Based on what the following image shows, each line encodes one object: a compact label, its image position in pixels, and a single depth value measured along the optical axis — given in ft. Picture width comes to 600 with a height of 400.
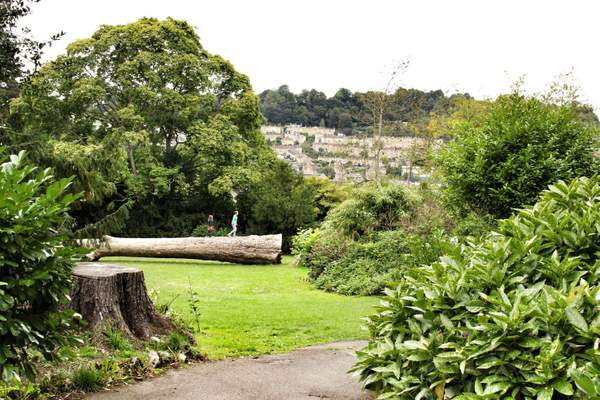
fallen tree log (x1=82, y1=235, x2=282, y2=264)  61.77
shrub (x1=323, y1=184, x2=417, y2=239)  52.54
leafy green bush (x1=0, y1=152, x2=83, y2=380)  10.36
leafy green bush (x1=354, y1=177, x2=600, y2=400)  10.27
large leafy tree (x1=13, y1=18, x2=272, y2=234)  84.12
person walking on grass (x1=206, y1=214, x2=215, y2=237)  79.09
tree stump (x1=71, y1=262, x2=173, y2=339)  20.02
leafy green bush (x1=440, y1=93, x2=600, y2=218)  33.35
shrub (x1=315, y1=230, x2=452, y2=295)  41.91
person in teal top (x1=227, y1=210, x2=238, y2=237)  76.23
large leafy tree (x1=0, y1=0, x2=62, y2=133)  30.07
